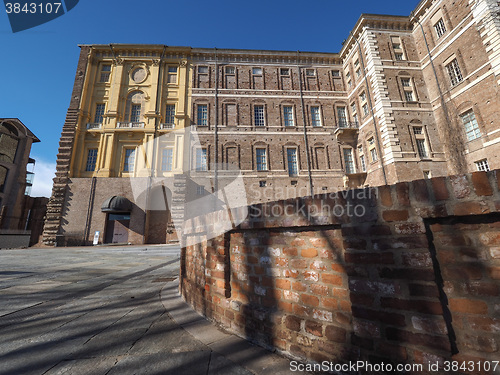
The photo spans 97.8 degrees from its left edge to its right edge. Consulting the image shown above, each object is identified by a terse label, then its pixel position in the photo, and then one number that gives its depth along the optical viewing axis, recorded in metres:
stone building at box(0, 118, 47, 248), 23.04
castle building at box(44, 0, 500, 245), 15.12
